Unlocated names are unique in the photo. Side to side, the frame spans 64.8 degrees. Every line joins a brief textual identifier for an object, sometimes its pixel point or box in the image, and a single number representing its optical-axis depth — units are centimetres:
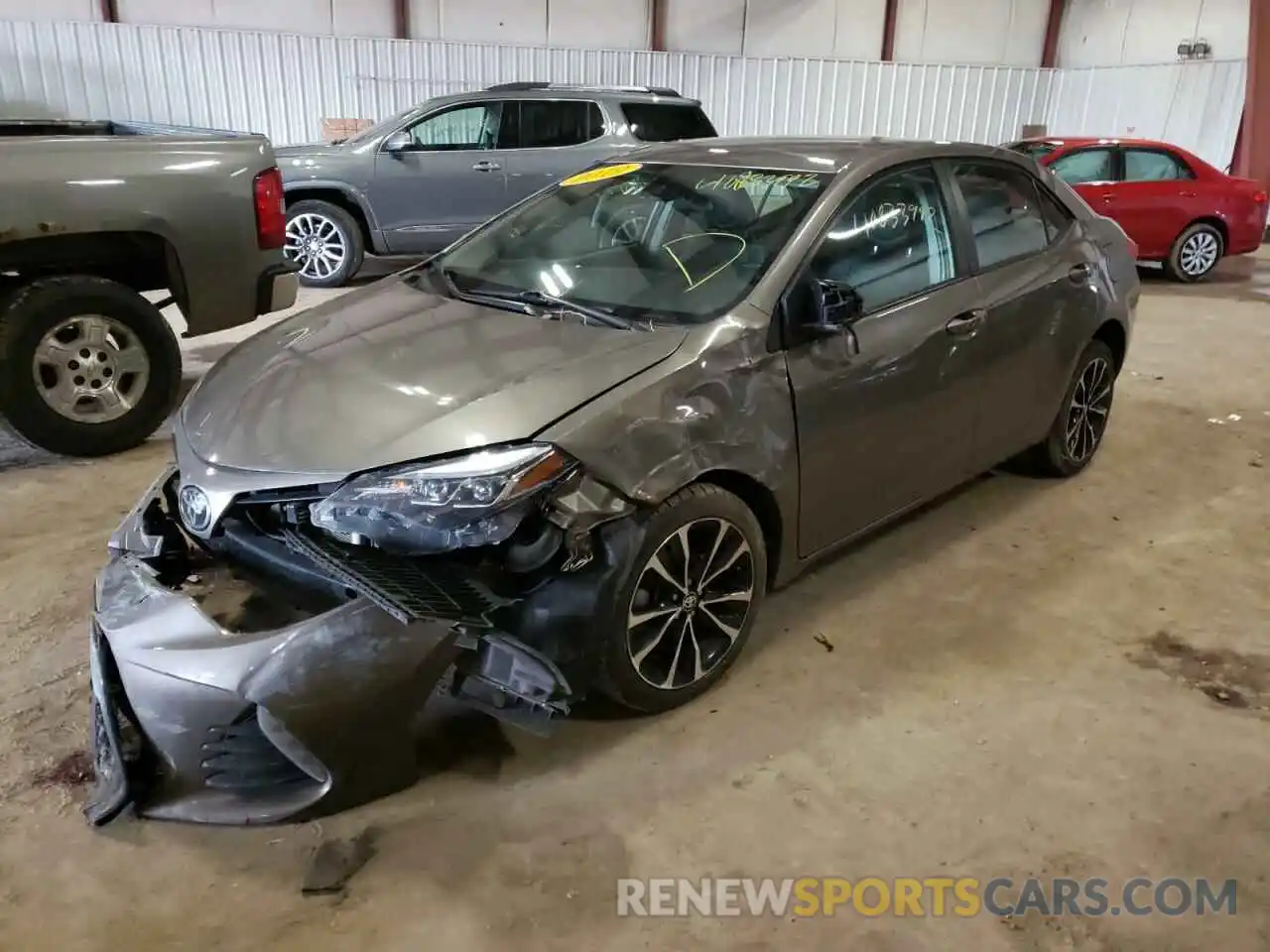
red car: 944
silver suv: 820
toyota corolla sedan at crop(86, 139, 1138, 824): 224
